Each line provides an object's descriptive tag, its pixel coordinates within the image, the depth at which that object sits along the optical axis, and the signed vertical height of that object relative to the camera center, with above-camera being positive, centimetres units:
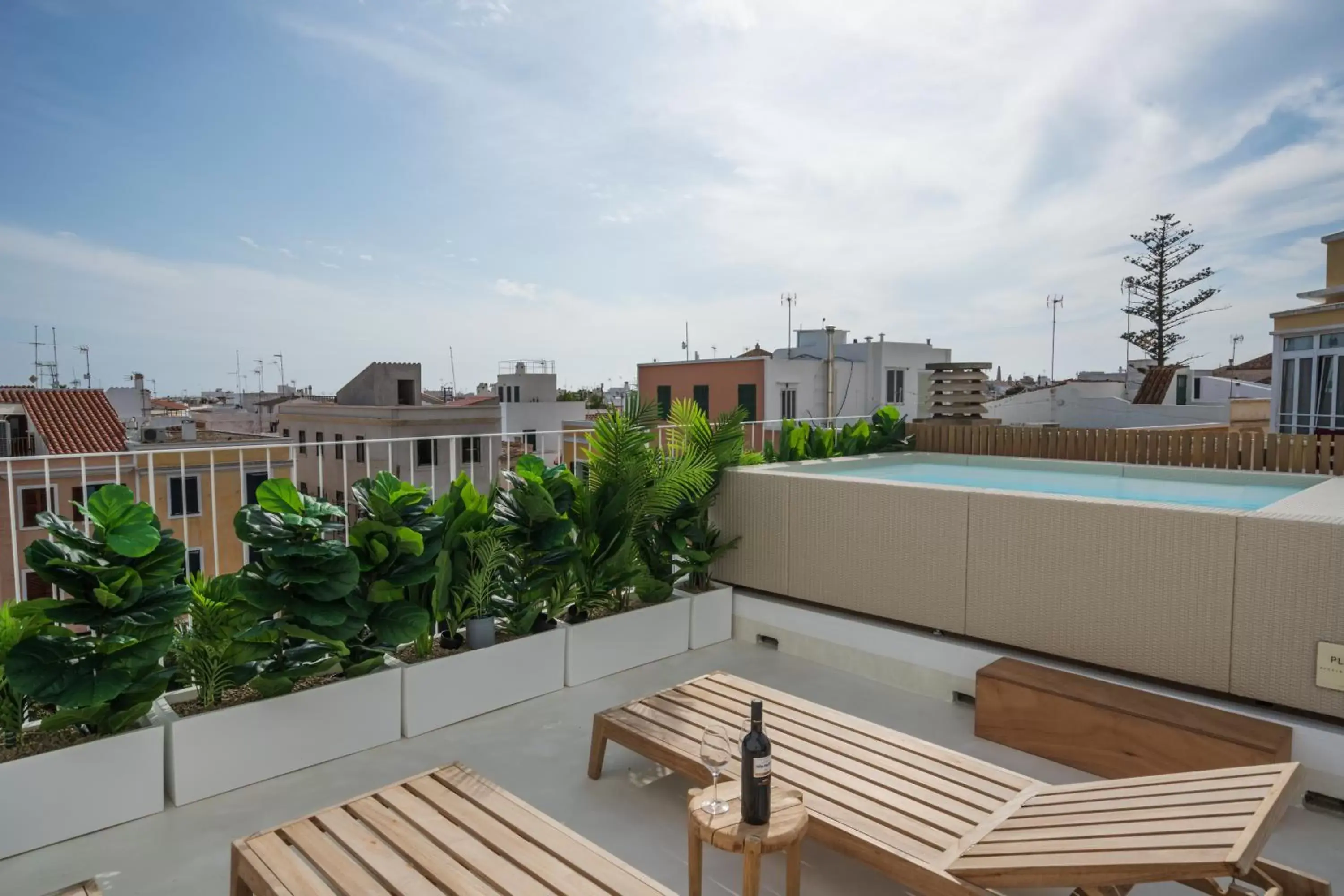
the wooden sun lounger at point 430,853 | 204 -118
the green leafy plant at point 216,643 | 326 -95
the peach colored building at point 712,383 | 2852 +68
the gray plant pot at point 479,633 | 404 -112
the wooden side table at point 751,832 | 206 -109
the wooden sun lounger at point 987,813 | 188 -118
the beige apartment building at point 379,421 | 2689 -67
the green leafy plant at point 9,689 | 279 -97
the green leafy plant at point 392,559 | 358 -69
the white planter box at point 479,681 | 375 -133
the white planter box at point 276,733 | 311 -133
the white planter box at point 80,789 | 275 -133
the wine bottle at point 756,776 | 208 -94
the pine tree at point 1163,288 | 3059 +427
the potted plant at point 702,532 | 504 -80
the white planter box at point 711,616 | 500 -131
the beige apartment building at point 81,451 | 1354 -97
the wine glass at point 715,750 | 211 -88
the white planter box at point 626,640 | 438 -132
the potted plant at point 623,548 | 450 -81
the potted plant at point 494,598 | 383 -97
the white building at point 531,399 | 3206 +11
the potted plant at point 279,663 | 317 -107
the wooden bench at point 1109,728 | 306 -127
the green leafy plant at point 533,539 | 416 -69
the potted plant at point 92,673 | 276 -92
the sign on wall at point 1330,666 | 313 -99
